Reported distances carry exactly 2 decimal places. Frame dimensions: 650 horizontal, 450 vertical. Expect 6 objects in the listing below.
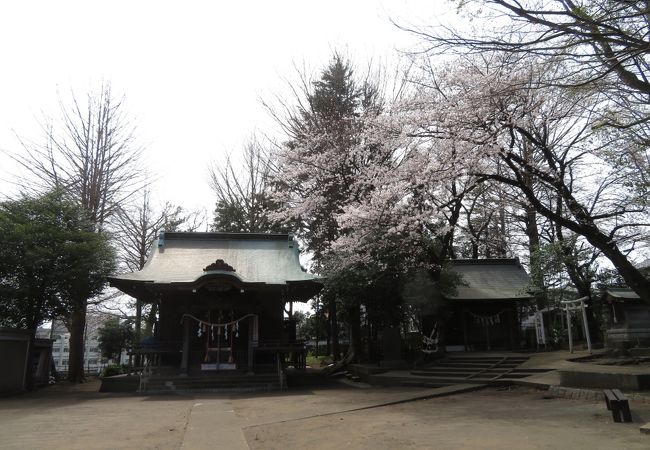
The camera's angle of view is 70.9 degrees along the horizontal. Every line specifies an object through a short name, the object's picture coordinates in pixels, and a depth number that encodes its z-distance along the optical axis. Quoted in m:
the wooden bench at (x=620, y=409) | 7.25
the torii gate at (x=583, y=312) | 16.61
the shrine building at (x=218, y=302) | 17.00
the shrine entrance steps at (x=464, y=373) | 14.20
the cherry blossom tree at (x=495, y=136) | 12.04
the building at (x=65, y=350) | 43.04
